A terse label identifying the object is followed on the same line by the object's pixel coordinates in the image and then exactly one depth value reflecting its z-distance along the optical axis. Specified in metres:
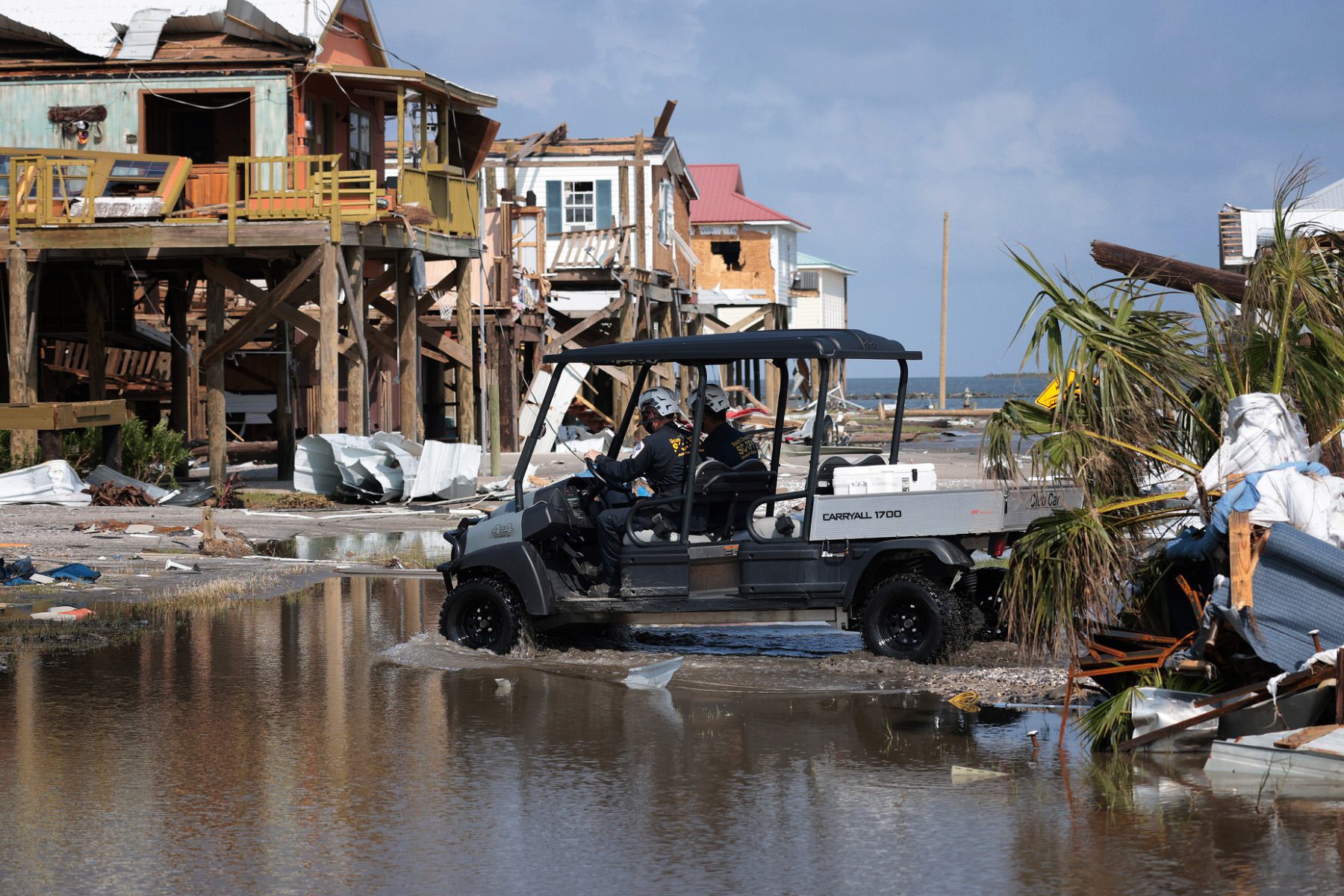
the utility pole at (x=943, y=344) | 65.38
